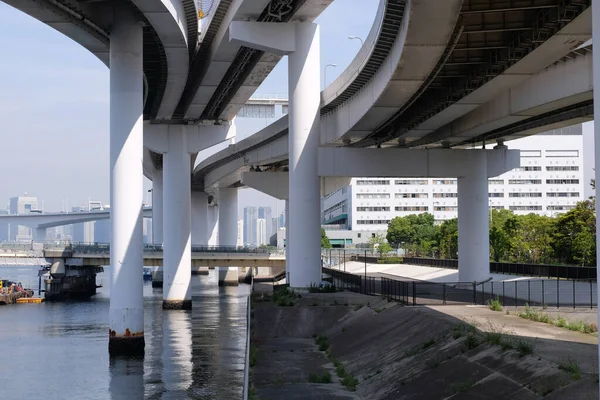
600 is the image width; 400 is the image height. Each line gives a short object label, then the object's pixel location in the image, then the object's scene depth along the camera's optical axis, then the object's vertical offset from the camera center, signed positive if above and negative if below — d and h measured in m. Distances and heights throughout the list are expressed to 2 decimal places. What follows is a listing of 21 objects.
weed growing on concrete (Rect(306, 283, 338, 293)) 46.09 -2.63
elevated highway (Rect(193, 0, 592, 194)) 27.66 +5.96
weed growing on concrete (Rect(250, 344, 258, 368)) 30.57 -4.11
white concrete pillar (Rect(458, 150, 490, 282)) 53.50 +1.05
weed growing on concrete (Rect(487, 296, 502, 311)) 33.01 -2.53
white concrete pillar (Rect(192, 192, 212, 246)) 129.25 +2.55
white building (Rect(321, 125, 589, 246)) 164.62 +8.96
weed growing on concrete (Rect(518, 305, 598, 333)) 25.05 -2.53
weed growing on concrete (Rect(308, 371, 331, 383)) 26.78 -4.09
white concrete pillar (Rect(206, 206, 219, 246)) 153.98 +2.01
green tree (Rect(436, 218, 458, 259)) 102.62 -0.58
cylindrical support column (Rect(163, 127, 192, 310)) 67.25 +0.34
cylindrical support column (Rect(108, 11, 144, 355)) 38.31 +2.21
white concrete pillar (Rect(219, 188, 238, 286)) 118.38 +2.57
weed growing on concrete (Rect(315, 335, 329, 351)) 34.81 -4.09
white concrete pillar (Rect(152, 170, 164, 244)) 110.47 +3.66
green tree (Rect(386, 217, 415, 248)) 143.25 +0.49
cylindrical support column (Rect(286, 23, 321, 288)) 46.03 +3.36
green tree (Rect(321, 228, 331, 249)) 149.46 -1.02
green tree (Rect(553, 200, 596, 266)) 62.97 -0.15
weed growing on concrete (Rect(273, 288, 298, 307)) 41.19 -2.82
